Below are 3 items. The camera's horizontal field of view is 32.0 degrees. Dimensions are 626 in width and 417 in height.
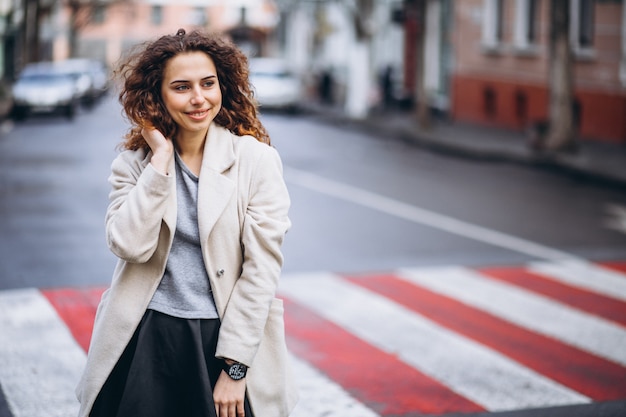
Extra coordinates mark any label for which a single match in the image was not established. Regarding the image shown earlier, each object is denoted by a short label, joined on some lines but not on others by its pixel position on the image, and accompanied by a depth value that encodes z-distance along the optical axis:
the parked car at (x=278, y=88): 37.00
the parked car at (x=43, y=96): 32.78
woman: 3.33
